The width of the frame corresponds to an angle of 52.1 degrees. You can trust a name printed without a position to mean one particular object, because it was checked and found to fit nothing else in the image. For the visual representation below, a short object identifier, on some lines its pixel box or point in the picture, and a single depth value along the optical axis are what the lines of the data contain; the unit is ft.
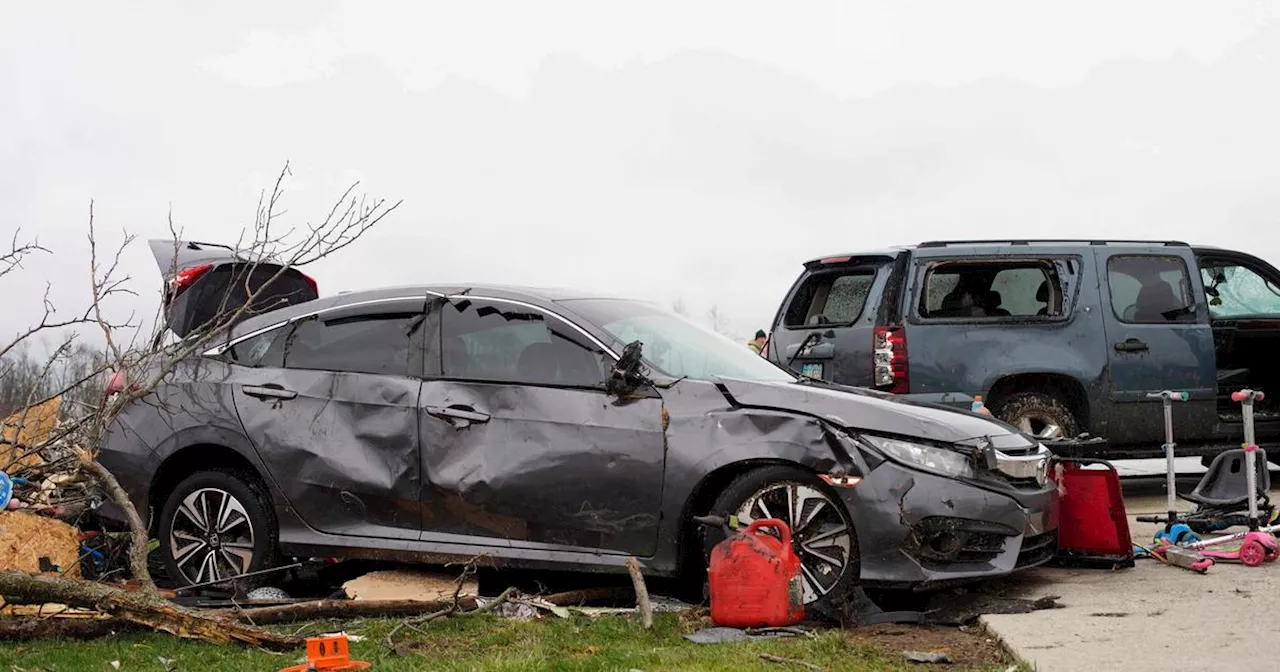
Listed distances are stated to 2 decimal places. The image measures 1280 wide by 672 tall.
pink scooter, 22.45
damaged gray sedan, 19.75
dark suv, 31.53
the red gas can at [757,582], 18.66
